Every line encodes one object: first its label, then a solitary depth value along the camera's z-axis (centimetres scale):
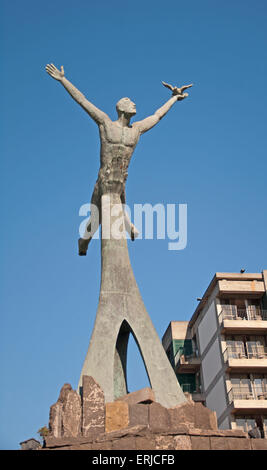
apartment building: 2991
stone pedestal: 1176
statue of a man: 1555
